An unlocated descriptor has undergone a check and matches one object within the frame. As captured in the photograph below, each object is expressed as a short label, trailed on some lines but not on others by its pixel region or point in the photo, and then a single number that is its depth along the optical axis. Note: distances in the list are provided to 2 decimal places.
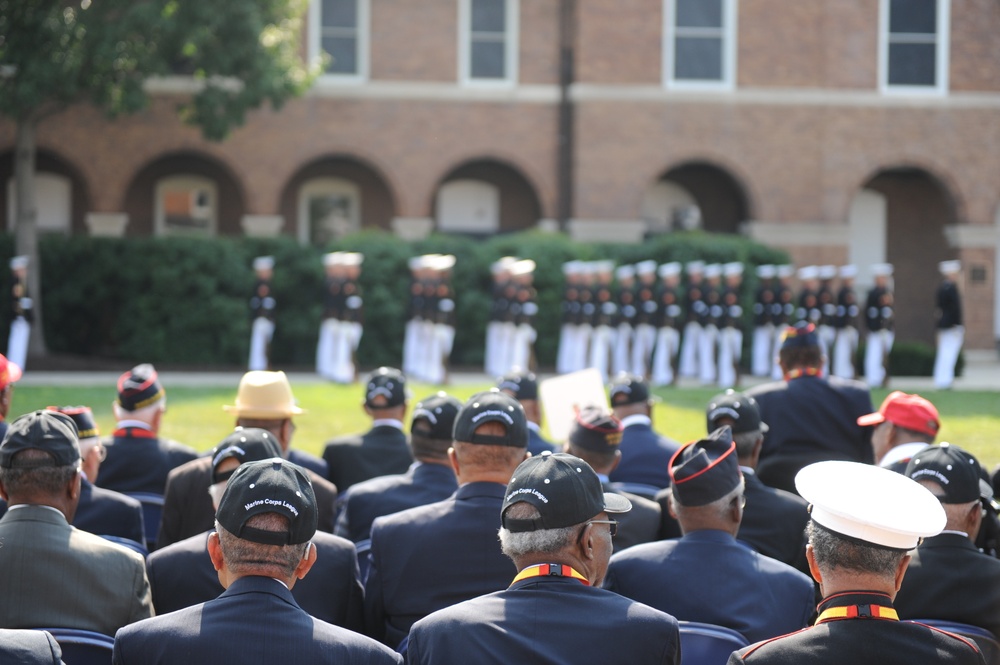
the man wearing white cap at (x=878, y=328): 41.00
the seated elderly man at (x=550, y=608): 6.11
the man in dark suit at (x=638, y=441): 12.95
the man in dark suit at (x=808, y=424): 13.99
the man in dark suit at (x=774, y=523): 10.12
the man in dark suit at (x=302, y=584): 8.41
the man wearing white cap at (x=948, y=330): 37.94
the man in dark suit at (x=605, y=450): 10.31
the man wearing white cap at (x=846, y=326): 44.03
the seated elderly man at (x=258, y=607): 6.04
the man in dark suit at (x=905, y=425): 11.76
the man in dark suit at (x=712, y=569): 7.66
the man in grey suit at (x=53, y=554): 7.48
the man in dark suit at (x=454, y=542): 8.34
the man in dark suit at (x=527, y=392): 13.93
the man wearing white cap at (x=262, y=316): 40.59
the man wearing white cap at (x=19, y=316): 38.44
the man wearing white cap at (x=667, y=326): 42.56
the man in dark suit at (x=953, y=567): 8.02
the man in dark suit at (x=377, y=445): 13.32
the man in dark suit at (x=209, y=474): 10.43
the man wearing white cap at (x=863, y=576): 5.72
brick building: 51.37
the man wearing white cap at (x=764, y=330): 45.34
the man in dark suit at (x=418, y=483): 10.52
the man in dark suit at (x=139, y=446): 12.18
